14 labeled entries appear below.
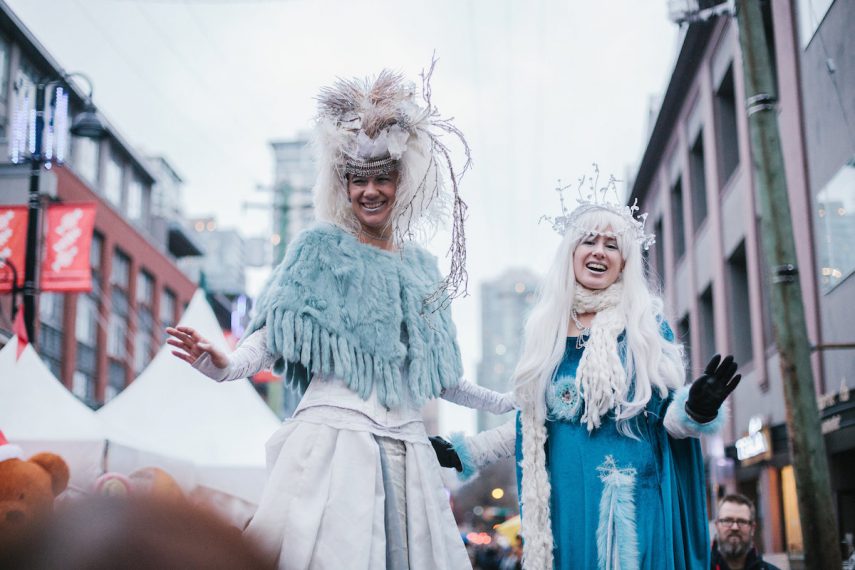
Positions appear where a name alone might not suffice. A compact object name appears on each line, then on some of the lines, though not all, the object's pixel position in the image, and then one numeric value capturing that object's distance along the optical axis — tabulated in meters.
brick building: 24.17
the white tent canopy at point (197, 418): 11.02
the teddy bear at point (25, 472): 3.67
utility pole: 4.93
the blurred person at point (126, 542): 0.76
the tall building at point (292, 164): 60.72
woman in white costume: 3.29
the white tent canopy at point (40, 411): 8.57
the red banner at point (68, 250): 11.78
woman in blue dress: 3.66
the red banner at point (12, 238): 8.91
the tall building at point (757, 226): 9.88
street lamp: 8.18
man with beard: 6.12
